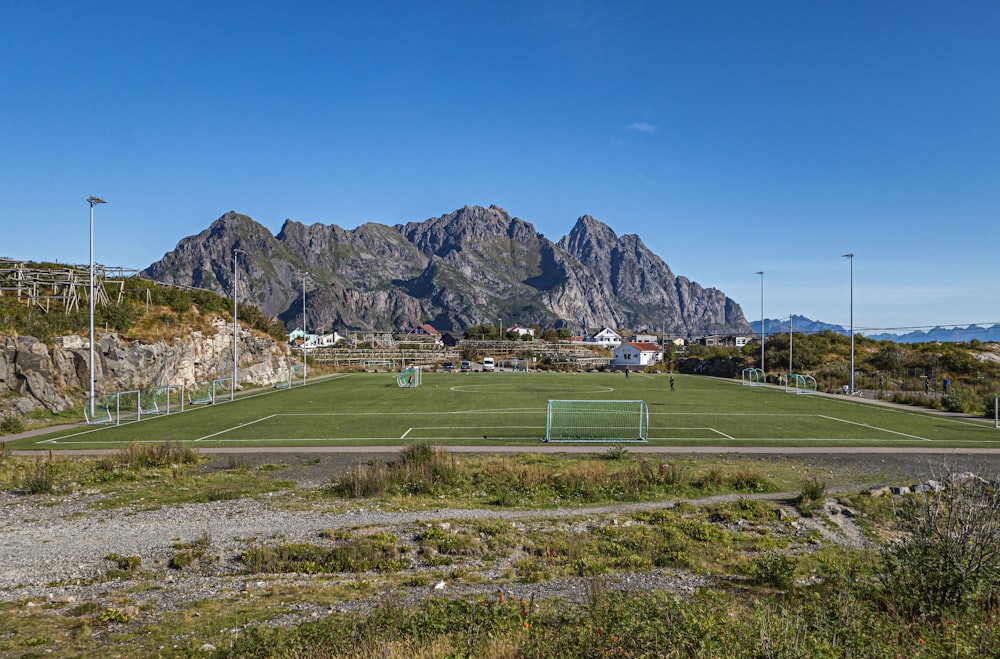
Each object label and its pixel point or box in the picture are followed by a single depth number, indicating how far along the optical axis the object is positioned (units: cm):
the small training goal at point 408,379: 4809
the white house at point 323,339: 12430
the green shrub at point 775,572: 862
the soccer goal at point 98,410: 2641
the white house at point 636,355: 9600
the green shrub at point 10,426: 2402
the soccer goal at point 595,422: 2264
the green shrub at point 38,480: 1399
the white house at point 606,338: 17888
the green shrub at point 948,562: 705
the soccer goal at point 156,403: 3052
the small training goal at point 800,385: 4404
